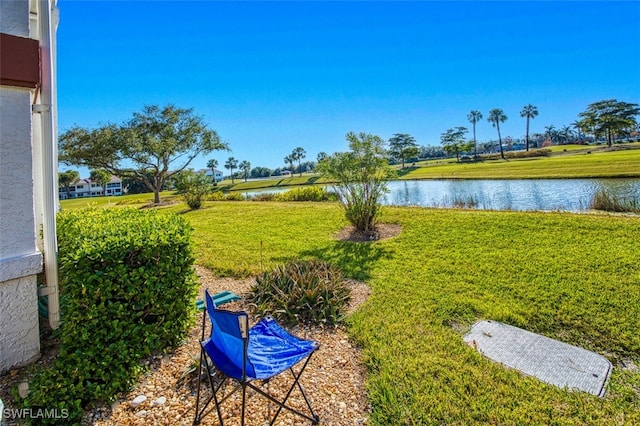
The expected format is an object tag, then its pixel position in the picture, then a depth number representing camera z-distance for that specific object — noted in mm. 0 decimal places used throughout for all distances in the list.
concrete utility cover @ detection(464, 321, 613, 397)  2365
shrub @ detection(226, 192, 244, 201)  18205
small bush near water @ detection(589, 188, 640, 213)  7864
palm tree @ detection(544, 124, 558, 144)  91812
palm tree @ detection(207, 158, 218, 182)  84475
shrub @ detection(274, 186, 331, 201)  14752
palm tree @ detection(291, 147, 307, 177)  84619
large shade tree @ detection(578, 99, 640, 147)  51750
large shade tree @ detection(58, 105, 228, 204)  20281
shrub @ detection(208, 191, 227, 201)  18514
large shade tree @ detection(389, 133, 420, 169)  65125
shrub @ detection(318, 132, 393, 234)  7289
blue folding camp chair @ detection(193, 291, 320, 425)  1615
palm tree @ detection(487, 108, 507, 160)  65812
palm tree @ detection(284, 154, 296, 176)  85862
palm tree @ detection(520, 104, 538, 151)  64562
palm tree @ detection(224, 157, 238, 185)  87812
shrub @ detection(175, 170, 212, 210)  14930
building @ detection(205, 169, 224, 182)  106000
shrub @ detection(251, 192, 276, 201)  17094
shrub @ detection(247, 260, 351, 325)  3420
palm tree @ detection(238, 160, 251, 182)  86500
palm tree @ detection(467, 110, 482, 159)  70438
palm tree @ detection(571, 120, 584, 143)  60338
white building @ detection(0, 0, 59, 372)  2293
